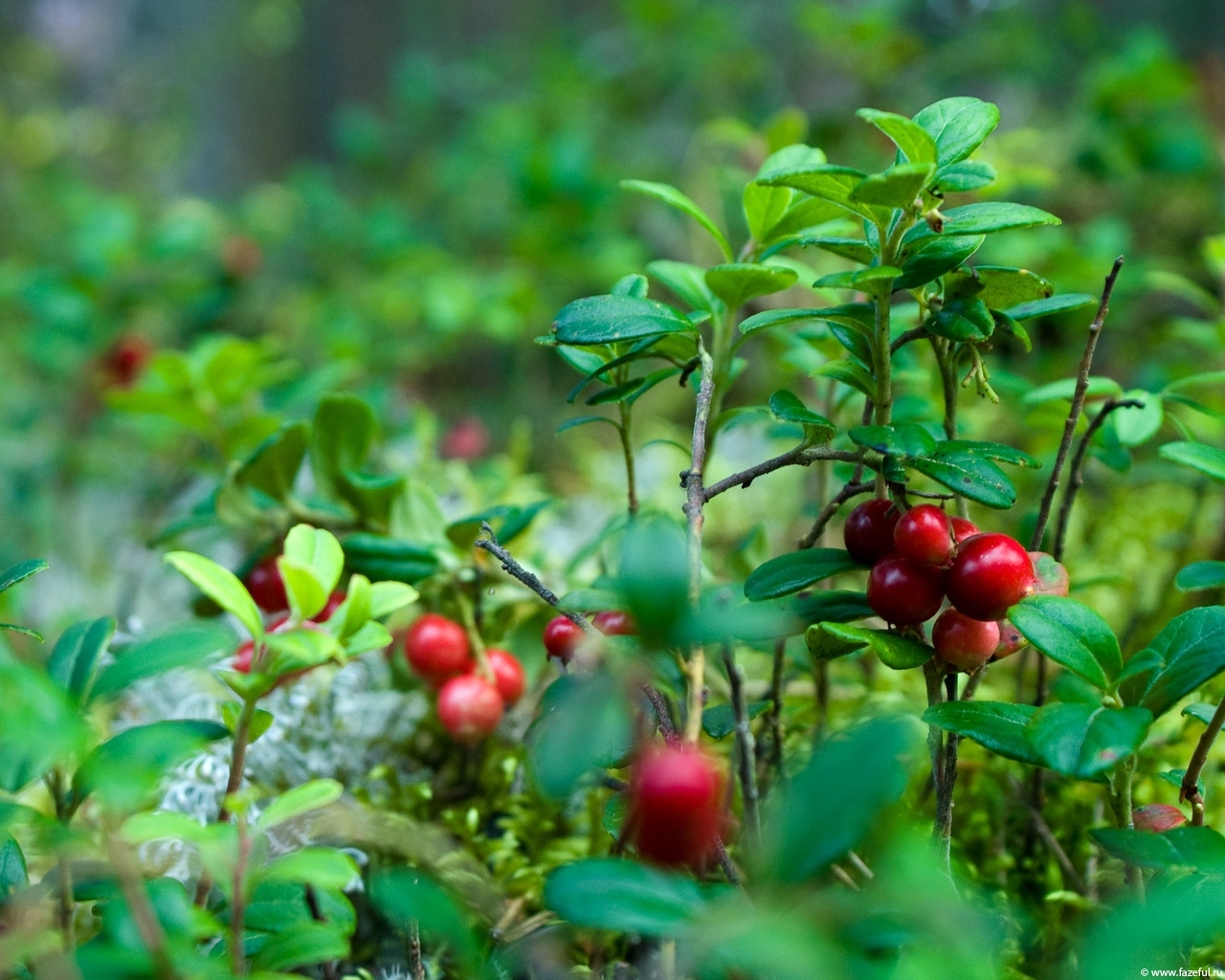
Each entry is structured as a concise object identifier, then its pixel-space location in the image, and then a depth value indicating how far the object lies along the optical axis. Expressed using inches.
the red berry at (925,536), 8.6
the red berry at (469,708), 10.3
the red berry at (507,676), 10.5
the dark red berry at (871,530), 8.9
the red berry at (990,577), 8.5
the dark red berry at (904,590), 8.6
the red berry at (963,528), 8.9
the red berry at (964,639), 8.7
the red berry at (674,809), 7.6
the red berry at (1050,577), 8.9
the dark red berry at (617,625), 9.3
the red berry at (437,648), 10.4
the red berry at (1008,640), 8.9
